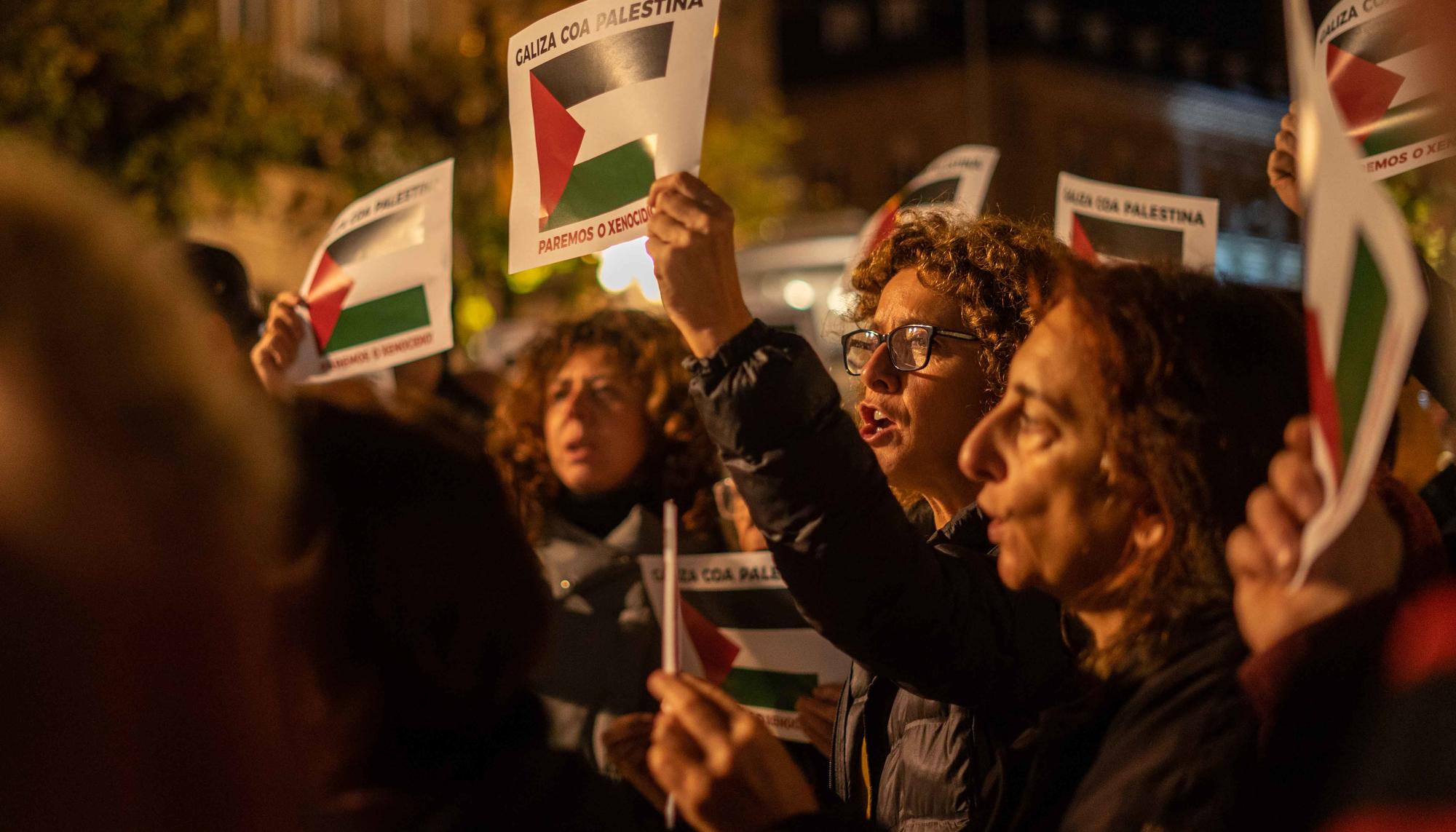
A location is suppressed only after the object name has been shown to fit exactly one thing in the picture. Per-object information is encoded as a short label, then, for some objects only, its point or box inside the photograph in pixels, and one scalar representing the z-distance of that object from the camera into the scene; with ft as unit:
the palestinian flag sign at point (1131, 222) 12.99
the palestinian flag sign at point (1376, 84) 9.06
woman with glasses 5.97
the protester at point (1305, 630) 4.33
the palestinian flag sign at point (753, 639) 9.54
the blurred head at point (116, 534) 3.68
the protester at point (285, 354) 11.78
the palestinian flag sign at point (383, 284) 11.11
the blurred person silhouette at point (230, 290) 12.50
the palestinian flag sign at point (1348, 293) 4.09
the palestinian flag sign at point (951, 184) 15.29
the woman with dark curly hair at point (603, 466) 11.94
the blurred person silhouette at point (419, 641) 5.11
